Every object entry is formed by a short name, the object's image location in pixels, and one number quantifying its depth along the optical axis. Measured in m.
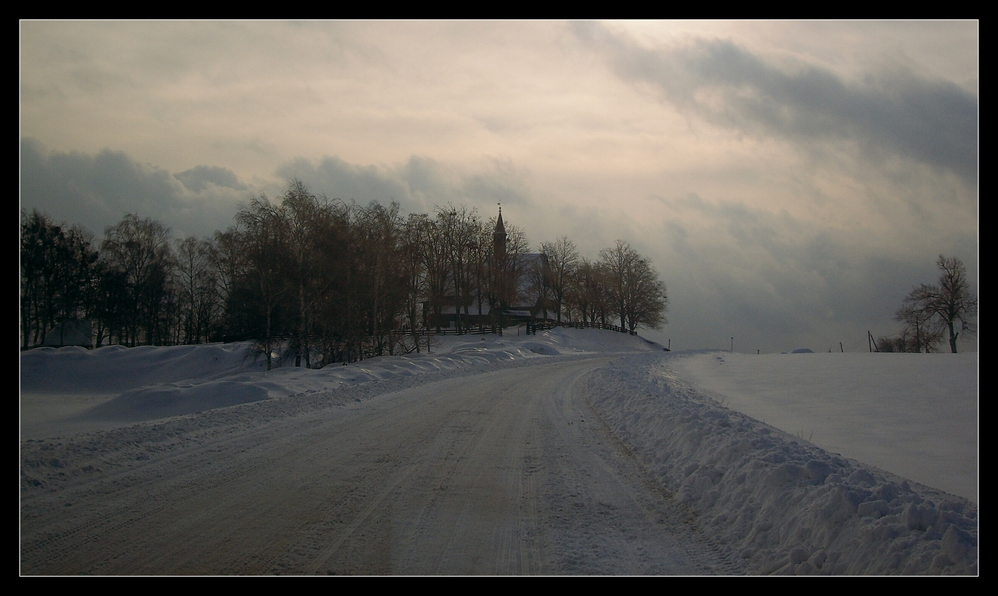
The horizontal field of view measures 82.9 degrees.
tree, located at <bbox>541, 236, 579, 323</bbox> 81.62
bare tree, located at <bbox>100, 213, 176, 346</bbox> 51.75
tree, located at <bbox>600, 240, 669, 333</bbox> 83.31
